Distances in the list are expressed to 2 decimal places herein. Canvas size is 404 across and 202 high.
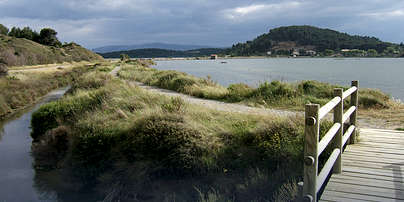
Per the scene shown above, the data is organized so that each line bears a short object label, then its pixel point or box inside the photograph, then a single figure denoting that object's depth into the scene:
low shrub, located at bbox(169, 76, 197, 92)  22.01
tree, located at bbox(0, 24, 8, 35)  83.07
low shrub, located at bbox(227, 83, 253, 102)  16.98
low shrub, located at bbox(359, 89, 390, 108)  14.34
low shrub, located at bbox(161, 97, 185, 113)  10.52
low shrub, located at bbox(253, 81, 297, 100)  16.23
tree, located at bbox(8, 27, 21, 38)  85.25
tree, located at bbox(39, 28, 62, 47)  89.81
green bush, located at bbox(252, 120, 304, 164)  7.71
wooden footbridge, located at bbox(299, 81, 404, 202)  4.36
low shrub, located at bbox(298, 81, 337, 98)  16.48
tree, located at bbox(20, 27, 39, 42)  86.00
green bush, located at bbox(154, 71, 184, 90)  24.23
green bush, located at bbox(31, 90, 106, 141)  13.79
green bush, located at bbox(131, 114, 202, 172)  8.57
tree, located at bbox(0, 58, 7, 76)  32.03
